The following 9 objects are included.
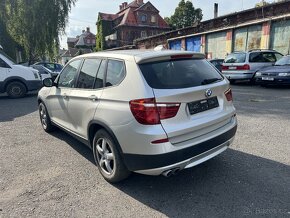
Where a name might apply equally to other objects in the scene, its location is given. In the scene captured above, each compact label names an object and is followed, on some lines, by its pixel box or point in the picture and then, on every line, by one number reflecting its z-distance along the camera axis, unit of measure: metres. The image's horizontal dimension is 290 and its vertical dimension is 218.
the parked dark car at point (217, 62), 16.50
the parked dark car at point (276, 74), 10.42
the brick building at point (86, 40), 83.35
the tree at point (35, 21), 18.44
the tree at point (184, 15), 60.47
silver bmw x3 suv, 2.77
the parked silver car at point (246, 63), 12.33
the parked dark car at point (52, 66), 17.99
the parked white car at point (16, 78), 10.51
